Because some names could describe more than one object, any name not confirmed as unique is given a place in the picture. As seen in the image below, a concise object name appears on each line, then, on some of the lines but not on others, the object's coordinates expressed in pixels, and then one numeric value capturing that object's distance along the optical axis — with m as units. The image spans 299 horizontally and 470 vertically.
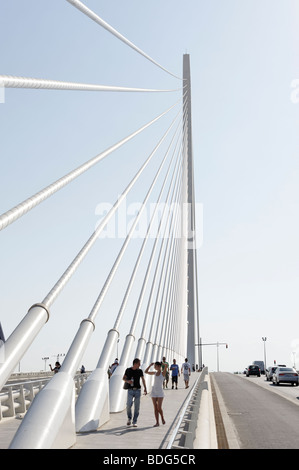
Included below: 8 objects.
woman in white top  12.34
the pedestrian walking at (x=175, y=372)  25.28
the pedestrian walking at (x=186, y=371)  28.52
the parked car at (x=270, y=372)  41.54
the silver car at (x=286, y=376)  35.97
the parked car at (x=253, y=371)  58.53
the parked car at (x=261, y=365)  75.75
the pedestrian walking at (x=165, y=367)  21.92
